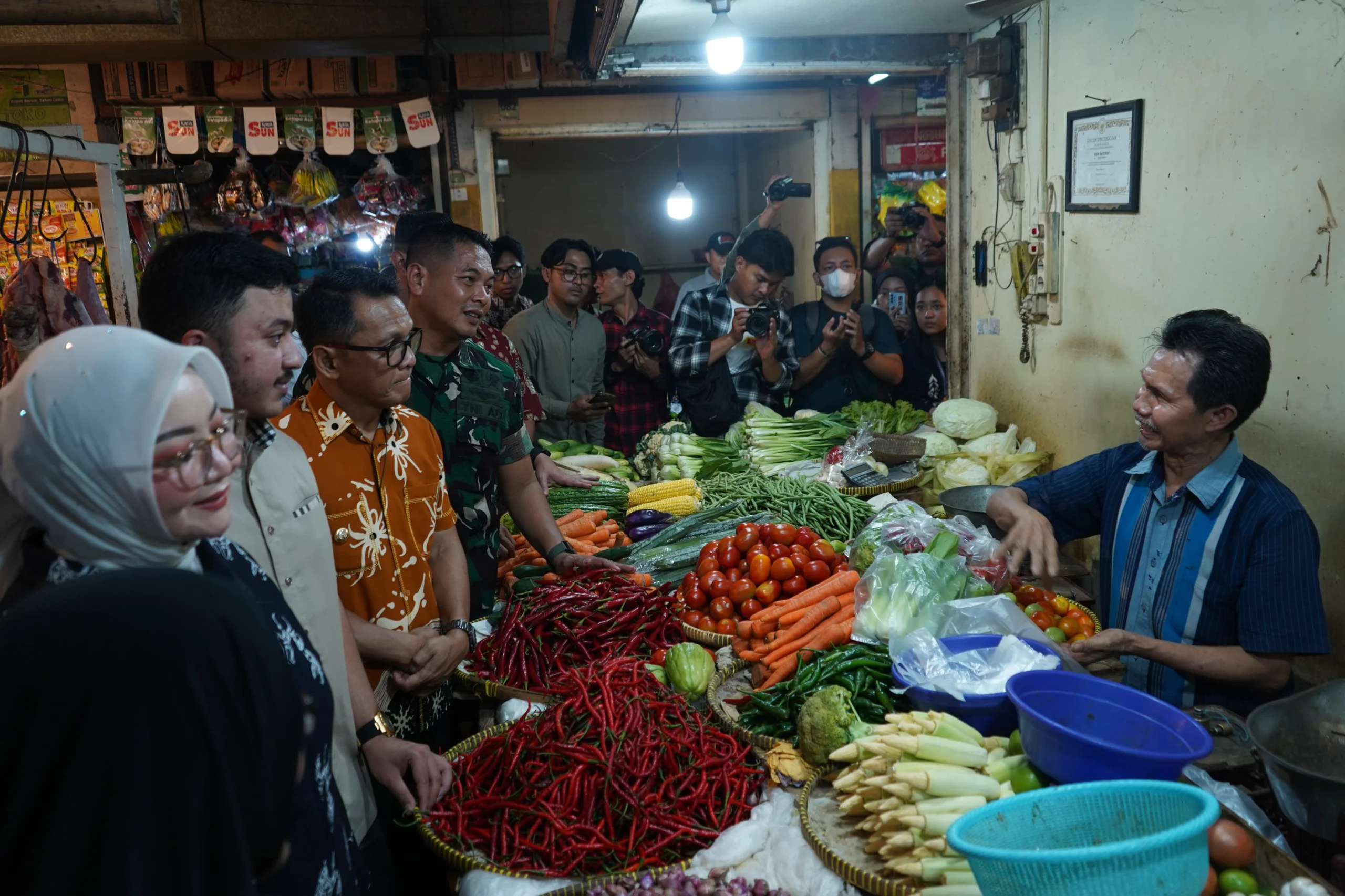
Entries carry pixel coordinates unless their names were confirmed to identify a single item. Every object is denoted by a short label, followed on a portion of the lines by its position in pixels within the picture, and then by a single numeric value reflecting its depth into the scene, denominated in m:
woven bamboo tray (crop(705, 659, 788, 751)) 2.59
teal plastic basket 1.39
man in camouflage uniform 3.46
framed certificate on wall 4.29
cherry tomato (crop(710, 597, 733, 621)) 3.41
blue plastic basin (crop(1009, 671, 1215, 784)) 1.80
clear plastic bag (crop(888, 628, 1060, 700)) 2.39
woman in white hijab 1.14
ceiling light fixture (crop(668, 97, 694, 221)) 8.56
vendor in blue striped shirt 2.63
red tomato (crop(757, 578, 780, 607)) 3.39
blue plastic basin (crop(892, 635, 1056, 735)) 2.31
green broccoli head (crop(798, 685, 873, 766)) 2.33
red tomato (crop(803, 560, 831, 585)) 3.49
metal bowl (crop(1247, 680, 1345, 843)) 2.14
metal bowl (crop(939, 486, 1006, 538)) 4.58
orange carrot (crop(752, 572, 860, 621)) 3.21
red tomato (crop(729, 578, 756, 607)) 3.42
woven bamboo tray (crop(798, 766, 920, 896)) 1.93
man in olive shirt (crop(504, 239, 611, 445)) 6.29
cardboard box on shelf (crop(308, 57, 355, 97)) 7.64
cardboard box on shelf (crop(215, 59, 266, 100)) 7.64
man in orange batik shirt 2.67
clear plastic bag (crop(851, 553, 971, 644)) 2.89
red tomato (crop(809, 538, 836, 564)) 3.60
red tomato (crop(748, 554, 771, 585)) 3.49
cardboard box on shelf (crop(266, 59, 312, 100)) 7.64
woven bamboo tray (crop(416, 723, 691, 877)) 2.10
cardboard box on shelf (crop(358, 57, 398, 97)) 7.66
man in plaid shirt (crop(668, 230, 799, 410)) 6.02
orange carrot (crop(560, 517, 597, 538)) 4.64
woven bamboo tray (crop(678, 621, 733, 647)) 3.28
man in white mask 6.19
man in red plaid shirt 6.55
